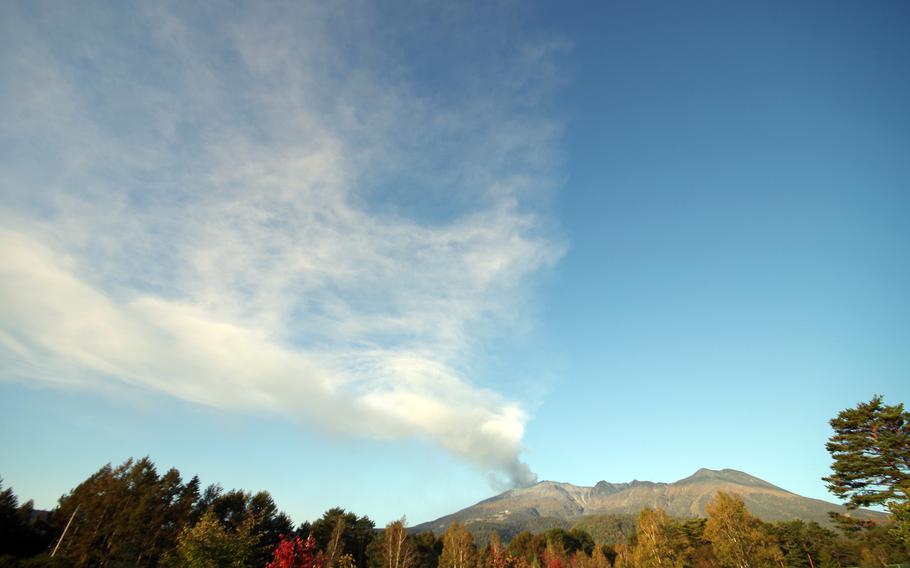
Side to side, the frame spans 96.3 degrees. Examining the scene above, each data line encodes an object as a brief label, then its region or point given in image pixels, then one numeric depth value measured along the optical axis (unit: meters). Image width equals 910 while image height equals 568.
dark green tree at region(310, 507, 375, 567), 89.62
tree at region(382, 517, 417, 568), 84.50
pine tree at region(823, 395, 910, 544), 43.19
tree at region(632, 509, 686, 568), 60.41
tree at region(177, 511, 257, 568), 27.09
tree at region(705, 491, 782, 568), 59.25
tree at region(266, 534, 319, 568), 22.08
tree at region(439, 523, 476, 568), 86.31
